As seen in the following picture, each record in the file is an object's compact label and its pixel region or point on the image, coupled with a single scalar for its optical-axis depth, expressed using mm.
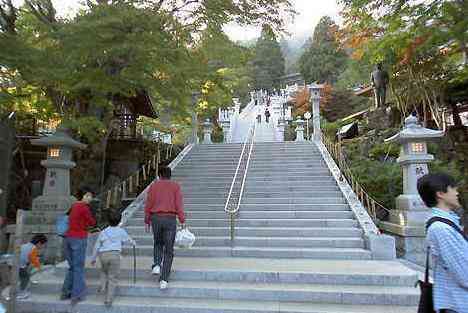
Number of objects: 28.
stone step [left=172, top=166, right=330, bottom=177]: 12344
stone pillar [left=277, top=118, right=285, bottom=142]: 25722
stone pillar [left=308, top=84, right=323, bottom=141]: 16512
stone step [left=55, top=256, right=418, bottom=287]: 5805
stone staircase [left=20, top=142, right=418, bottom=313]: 5320
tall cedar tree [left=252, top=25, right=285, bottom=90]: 60719
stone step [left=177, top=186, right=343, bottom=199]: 10555
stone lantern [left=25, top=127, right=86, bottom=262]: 8000
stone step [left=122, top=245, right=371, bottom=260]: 7273
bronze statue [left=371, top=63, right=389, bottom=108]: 16344
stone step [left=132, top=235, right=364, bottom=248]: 7793
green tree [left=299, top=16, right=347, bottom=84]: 41906
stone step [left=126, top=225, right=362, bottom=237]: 8219
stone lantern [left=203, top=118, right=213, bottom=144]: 18719
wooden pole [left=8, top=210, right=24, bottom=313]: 5195
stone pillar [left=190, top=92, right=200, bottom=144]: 15612
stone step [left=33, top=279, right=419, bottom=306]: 5285
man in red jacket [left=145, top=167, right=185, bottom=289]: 5684
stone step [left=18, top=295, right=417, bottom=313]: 5039
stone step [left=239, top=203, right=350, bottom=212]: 9523
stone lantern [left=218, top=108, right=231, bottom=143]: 26141
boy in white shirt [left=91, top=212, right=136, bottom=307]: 5324
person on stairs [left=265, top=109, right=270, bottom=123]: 31812
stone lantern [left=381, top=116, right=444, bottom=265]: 7605
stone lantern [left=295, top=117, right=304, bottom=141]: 19906
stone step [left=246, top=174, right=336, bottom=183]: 11656
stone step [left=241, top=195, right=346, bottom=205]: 9938
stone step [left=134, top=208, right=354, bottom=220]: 9156
